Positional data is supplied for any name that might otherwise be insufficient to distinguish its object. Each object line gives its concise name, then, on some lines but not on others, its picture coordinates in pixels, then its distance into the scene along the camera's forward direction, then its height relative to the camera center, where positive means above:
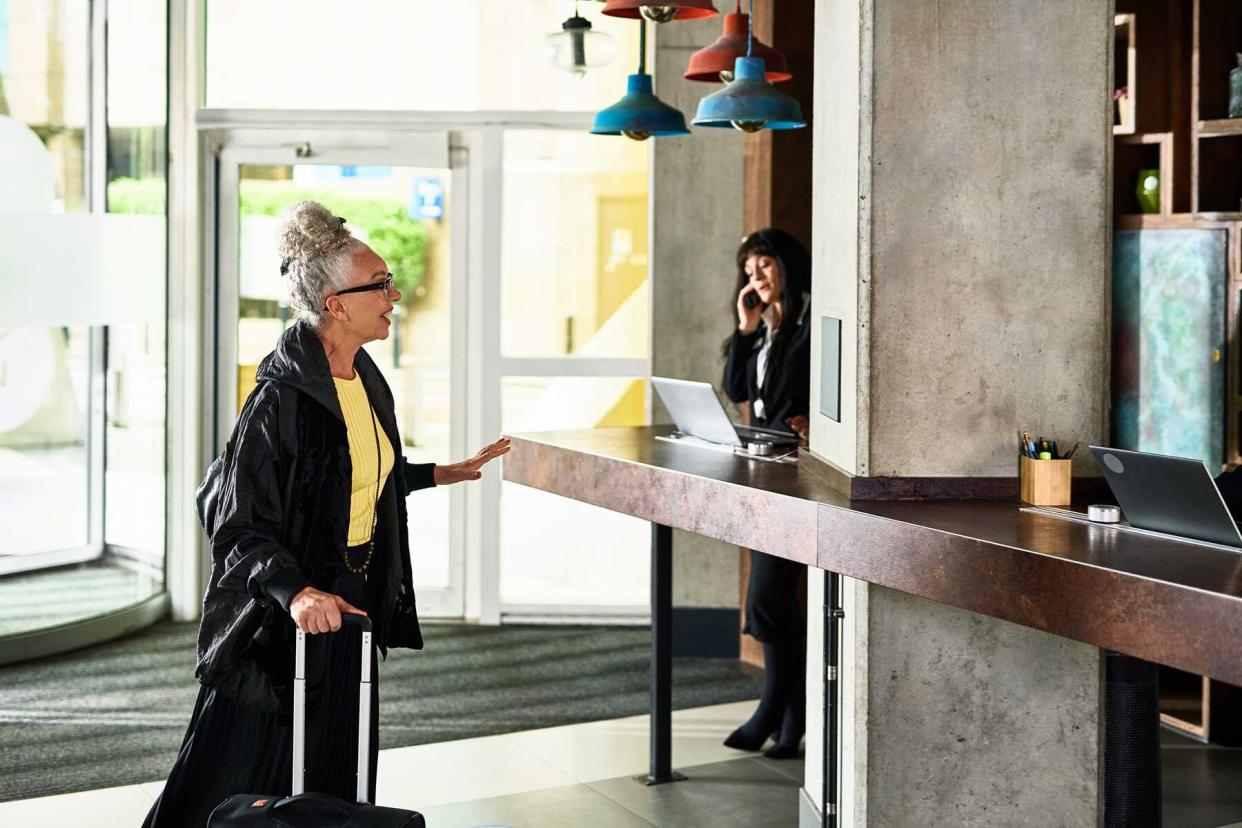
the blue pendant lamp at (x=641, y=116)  4.32 +0.78
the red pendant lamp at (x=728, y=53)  4.26 +0.95
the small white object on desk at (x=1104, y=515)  3.04 -0.25
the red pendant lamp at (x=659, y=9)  3.54 +0.90
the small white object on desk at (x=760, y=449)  4.28 -0.17
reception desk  2.41 -0.30
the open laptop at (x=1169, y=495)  2.69 -0.19
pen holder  3.30 -0.20
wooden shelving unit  5.01 +0.85
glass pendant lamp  6.01 +1.35
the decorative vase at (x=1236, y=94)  4.94 +0.97
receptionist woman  4.86 -0.09
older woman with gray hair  2.97 -0.29
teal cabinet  5.04 +0.17
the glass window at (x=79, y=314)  6.06 +0.30
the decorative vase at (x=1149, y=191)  5.34 +0.71
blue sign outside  6.82 +0.84
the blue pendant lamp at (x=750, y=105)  3.89 +0.73
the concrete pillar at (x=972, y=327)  3.39 +0.14
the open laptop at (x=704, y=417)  4.46 -0.08
